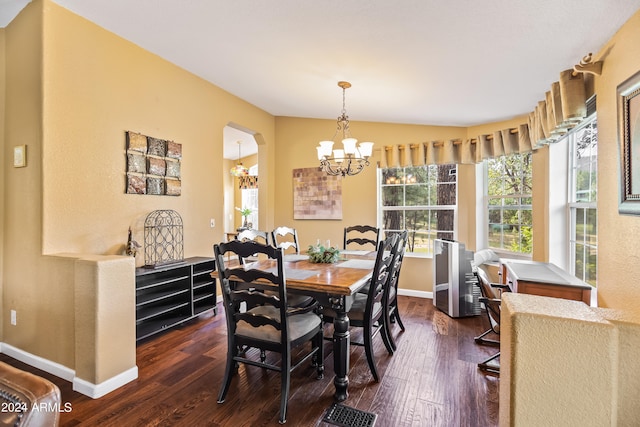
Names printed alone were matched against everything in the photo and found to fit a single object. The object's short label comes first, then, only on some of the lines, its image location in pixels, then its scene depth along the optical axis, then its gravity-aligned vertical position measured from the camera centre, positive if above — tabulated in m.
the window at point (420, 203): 4.32 +0.14
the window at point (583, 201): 2.54 +0.10
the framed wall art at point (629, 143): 1.54 +0.36
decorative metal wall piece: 3.16 -0.28
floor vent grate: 1.82 -1.24
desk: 2.12 -0.50
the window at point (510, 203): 3.65 +0.12
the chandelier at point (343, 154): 2.98 +0.58
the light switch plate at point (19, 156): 2.44 +0.45
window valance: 2.15 +0.78
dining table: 2.04 -0.55
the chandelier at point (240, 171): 7.39 +1.00
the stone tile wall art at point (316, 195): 4.77 +0.28
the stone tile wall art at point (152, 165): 2.99 +0.49
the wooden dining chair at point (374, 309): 2.27 -0.78
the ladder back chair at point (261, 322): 1.87 -0.73
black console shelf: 2.89 -0.83
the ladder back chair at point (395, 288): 2.62 -0.71
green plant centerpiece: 2.86 -0.39
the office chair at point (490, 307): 2.37 -0.73
